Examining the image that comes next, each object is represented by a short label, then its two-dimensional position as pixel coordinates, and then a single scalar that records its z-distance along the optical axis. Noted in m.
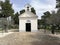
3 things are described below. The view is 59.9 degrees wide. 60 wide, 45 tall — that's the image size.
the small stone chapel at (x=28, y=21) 14.25
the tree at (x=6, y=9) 21.01
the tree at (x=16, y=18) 22.45
